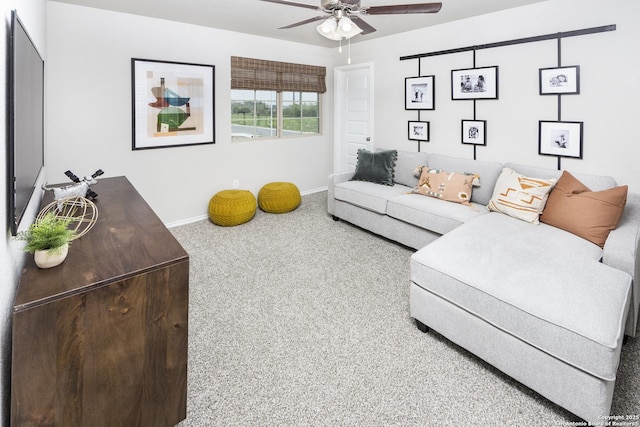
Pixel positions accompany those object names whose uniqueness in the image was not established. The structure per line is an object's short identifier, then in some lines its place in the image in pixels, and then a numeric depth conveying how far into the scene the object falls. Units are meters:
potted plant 1.26
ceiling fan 2.25
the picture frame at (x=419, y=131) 4.53
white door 5.31
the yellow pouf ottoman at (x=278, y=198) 4.82
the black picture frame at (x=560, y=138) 3.27
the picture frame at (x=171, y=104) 3.93
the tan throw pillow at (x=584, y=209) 2.51
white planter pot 1.28
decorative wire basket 1.84
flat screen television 1.23
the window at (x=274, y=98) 4.79
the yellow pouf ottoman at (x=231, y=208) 4.30
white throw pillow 2.94
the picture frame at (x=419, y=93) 4.39
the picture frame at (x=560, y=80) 3.20
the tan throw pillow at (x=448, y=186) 3.61
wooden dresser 1.13
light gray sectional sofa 1.57
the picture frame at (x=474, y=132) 3.96
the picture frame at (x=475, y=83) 3.79
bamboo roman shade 4.67
